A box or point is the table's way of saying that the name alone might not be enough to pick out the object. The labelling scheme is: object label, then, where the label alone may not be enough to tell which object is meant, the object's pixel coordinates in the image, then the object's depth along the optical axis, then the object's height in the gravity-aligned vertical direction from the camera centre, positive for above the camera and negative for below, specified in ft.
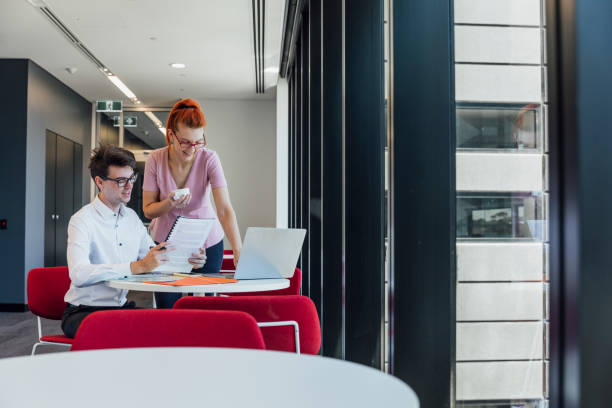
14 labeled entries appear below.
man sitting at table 7.43 -0.47
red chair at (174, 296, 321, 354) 6.15 -1.21
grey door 25.93 +1.04
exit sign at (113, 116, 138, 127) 32.89 +5.38
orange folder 6.86 -0.89
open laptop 7.55 -0.57
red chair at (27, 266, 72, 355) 8.95 -1.25
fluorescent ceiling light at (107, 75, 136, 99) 26.81 +6.44
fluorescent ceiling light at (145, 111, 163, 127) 33.17 +5.60
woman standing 8.87 +0.56
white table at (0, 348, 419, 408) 2.14 -0.68
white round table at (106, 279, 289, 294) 6.73 -0.91
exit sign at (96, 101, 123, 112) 25.68 +4.92
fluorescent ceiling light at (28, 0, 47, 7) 17.25 +6.51
